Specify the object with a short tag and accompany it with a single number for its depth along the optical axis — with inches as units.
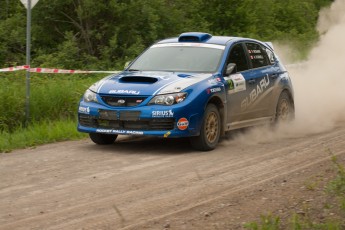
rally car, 417.4
